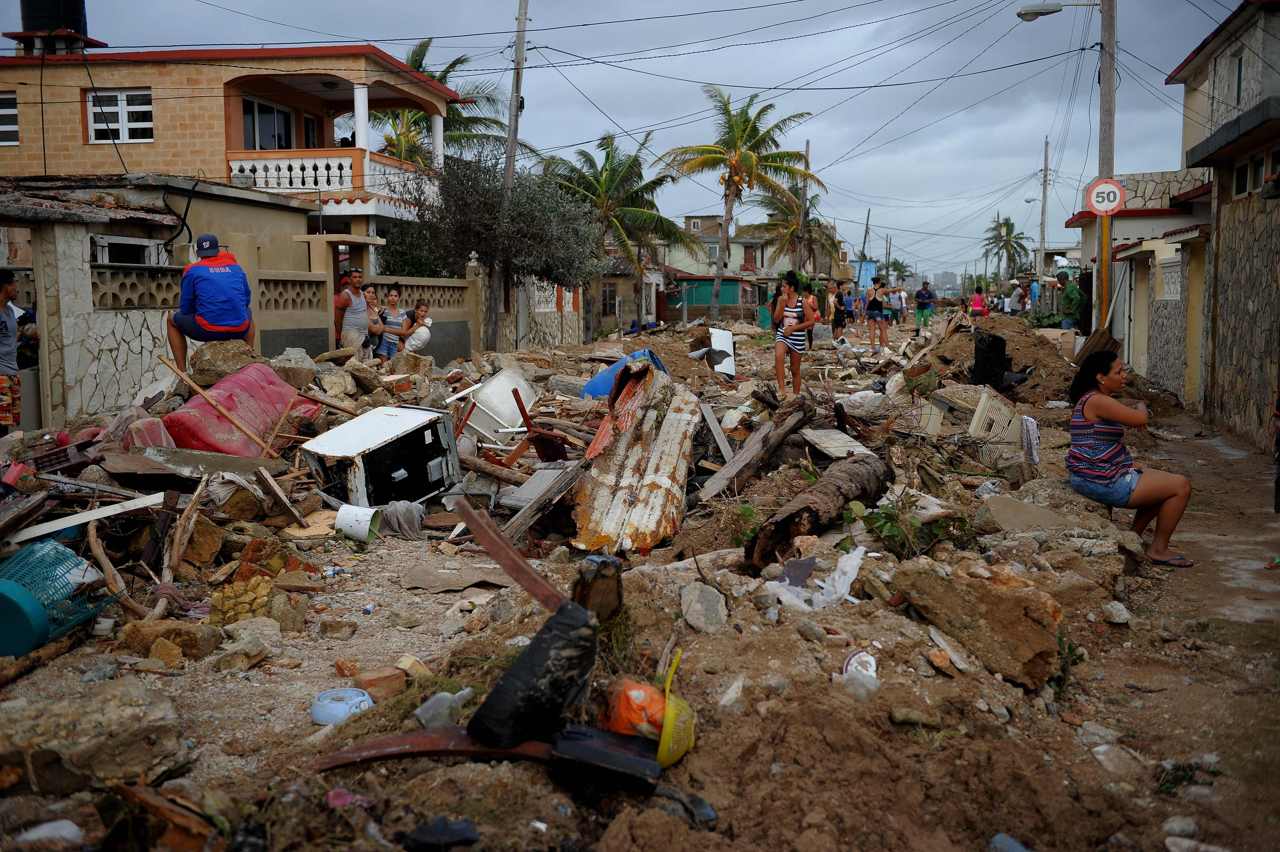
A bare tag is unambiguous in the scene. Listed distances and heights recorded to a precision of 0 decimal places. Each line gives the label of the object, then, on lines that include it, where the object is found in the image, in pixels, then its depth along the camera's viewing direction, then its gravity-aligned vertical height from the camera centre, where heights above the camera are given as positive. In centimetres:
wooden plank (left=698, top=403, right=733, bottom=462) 869 -80
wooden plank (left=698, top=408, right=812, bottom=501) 805 -93
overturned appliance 795 -92
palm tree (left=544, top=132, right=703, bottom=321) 3703 +589
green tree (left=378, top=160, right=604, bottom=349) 2262 +271
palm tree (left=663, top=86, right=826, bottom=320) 3678 +716
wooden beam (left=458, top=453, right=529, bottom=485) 862 -111
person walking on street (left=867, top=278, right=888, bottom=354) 2436 +85
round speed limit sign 1378 +208
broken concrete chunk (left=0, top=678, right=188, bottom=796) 334 -138
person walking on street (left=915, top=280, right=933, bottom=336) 3128 +130
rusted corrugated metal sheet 734 -106
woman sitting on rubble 621 -80
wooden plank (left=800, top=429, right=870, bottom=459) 820 -84
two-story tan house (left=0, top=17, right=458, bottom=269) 2177 +517
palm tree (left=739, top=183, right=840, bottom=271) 4878 +633
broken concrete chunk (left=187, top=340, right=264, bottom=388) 952 -14
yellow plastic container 361 -144
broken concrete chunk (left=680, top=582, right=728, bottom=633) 475 -130
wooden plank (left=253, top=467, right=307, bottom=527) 746 -112
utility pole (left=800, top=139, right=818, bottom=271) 4481 +598
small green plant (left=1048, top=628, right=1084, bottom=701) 454 -154
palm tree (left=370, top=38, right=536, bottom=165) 3195 +755
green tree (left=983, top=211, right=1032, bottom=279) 9394 +983
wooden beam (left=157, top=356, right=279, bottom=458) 807 -63
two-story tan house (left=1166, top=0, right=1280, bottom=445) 1029 +74
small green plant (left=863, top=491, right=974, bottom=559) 579 -113
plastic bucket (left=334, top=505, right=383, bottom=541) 745 -134
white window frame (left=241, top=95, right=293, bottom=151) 2300 +583
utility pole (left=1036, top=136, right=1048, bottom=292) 5544 +877
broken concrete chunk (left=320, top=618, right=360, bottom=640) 573 -166
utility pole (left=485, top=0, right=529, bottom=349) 2219 +425
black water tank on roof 2228 +757
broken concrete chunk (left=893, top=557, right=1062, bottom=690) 448 -129
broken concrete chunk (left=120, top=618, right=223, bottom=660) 520 -155
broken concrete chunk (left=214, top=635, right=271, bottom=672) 508 -162
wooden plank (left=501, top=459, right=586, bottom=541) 743 -122
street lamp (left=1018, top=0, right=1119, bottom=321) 1576 +397
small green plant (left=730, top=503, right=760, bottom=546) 662 -122
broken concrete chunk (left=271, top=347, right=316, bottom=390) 1009 -27
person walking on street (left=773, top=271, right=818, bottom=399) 1248 +27
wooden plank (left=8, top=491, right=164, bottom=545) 579 -104
